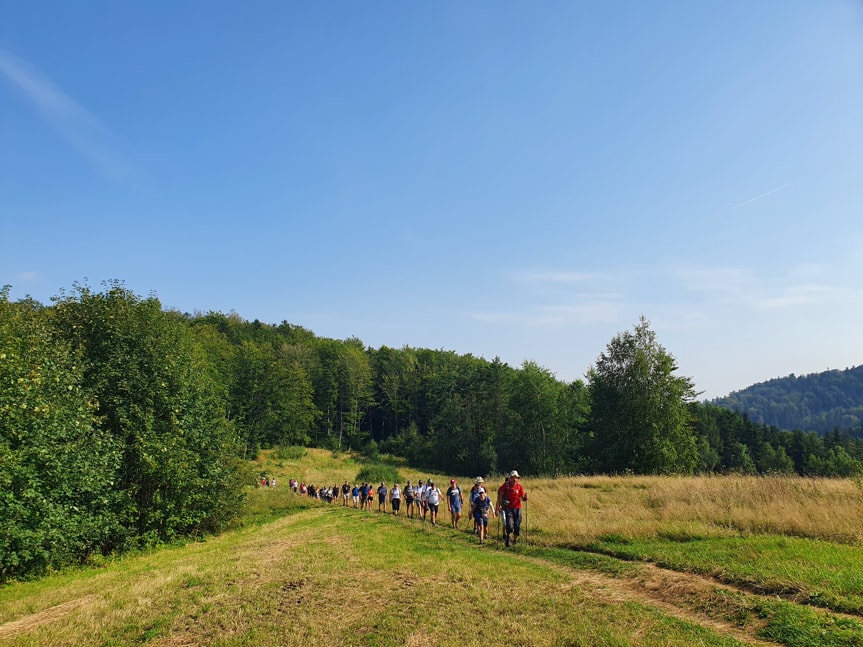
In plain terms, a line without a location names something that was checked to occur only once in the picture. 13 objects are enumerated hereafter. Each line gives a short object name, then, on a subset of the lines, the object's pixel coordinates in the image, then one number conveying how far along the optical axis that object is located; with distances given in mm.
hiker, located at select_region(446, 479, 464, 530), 18484
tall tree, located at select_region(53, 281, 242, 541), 19672
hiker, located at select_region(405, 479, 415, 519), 23578
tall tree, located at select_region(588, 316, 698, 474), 37469
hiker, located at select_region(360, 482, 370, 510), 28348
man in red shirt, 14273
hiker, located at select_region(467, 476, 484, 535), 15741
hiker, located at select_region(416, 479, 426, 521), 22384
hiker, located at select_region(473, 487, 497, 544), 15406
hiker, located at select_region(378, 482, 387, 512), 26859
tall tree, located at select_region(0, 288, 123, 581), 13164
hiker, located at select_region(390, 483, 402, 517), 24828
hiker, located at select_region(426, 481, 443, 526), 20250
